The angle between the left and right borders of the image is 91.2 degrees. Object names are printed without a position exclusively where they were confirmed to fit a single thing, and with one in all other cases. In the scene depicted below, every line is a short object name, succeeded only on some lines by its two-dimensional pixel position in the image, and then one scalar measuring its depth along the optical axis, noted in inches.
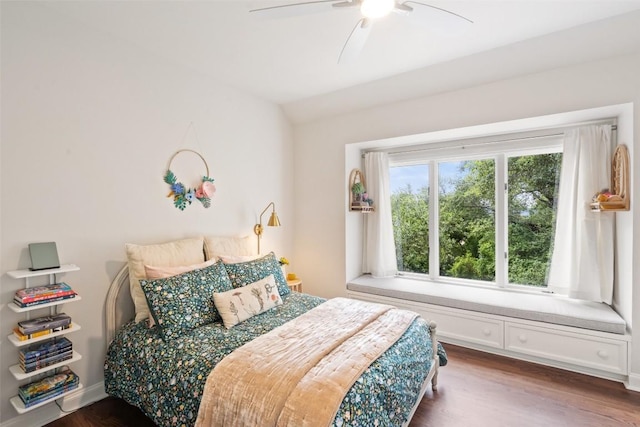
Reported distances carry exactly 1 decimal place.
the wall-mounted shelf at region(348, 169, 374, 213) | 150.1
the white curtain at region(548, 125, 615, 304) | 108.4
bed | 56.2
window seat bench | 96.4
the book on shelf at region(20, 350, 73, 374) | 71.2
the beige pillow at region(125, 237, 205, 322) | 88.7
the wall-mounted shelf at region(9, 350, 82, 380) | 70.3
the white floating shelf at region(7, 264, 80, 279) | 71.5
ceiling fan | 59.8
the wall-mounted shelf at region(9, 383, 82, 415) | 70.6
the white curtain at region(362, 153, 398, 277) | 155.1
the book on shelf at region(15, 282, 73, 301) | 72.0
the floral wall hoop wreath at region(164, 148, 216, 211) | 107.0
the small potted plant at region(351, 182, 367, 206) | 150.1
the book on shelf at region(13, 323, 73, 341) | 70.9
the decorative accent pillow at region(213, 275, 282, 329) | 86.9
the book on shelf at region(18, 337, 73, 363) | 71.6
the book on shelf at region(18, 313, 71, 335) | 71.7
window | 127.3
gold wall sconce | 134.3
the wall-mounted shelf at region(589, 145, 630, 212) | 94.3
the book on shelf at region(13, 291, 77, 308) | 70.7
